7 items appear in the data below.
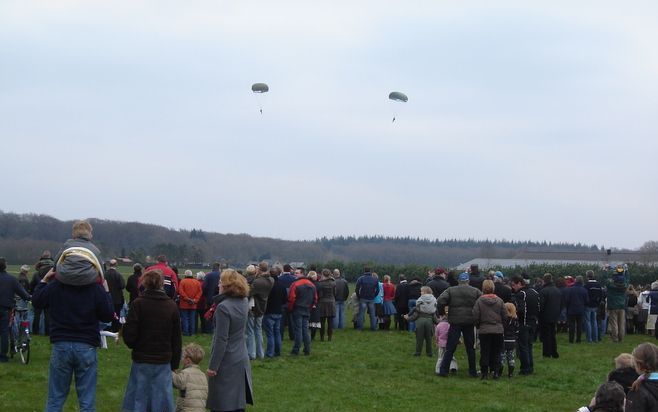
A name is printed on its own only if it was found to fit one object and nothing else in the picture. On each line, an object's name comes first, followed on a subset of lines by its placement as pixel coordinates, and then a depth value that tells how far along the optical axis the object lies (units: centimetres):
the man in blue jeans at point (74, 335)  687
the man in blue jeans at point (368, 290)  2092
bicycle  1263
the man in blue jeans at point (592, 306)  1947
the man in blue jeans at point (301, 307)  1507
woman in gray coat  734
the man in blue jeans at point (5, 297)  1213
